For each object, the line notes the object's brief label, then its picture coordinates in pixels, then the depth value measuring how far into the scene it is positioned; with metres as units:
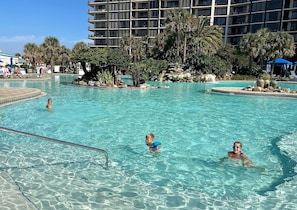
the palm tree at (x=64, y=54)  65.49
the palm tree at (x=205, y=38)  45.84
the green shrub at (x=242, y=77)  48.66
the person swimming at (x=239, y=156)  6.77
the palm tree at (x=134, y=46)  56.84
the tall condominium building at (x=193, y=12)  63.38
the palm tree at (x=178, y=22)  44.50
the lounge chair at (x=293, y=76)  49.06
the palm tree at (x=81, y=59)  28.95
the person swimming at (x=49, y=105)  13.56
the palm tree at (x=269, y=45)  47.56
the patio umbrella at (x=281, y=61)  49.50
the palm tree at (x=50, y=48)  61.59
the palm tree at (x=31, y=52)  63.09
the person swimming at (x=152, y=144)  7.53
